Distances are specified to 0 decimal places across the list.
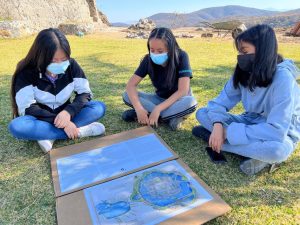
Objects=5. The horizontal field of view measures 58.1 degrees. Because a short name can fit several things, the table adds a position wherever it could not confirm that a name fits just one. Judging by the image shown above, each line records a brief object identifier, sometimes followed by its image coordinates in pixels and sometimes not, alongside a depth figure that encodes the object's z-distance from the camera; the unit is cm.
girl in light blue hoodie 169
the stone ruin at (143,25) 1777
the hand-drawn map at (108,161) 178
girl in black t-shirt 224
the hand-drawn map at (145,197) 145
